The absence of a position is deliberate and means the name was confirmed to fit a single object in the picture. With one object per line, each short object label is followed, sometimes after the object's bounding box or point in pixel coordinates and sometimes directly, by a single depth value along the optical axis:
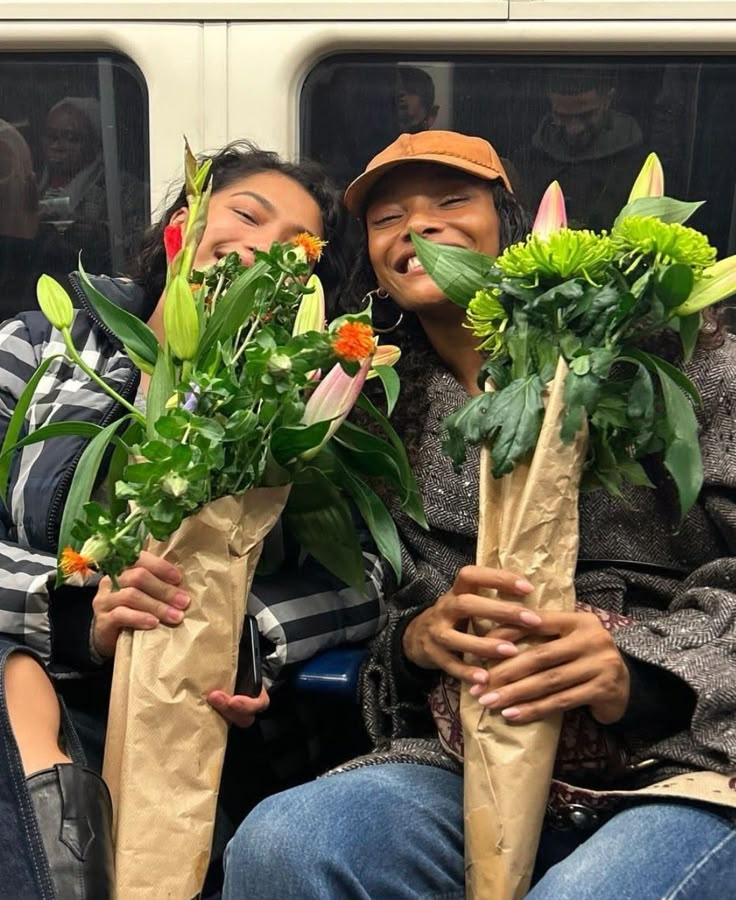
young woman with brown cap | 1.32
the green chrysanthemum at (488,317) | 1.39
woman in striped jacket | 1.25
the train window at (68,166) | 2.20
